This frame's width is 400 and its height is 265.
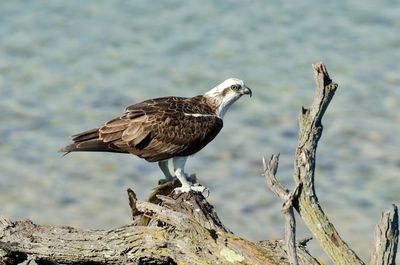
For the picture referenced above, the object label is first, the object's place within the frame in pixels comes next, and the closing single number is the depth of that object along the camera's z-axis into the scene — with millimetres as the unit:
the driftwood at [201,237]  15516
